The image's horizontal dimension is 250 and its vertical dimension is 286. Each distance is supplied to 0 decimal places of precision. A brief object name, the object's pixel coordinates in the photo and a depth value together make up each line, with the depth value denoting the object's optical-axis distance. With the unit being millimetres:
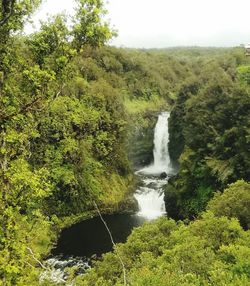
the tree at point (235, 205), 26453
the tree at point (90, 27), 12988
